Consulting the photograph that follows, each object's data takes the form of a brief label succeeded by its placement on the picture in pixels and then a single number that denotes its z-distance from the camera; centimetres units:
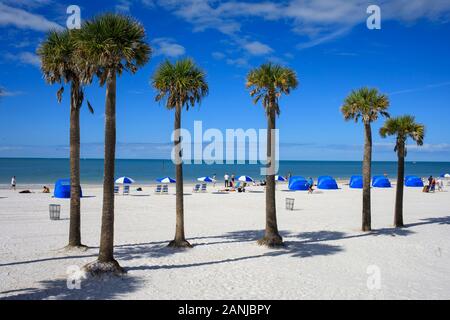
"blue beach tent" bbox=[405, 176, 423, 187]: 5406
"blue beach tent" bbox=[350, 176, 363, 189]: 4953
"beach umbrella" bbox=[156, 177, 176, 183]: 4047
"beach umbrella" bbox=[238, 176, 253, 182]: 4370
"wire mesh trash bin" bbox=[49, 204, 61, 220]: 2175
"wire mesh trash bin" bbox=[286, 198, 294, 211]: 2835
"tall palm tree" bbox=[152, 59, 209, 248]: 1558
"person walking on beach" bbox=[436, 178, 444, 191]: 4889
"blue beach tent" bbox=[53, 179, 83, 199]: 3247
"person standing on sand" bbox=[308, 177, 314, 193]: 4233
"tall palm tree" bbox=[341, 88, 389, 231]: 1941
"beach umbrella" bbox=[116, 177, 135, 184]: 3841
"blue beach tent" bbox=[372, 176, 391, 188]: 5178
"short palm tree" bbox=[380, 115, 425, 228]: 2097
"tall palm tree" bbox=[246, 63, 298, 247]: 1598
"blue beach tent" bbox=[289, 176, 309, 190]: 4622
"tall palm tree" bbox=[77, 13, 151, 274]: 1156
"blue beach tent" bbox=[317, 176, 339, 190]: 4803
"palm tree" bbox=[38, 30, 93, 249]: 1443
